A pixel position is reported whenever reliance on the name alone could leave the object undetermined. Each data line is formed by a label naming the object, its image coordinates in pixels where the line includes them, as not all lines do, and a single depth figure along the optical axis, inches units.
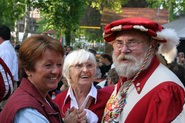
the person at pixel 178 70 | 158.2
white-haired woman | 128.7
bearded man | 95.5
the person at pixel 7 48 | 216.7
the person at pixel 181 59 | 377.1
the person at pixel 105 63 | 312.7
